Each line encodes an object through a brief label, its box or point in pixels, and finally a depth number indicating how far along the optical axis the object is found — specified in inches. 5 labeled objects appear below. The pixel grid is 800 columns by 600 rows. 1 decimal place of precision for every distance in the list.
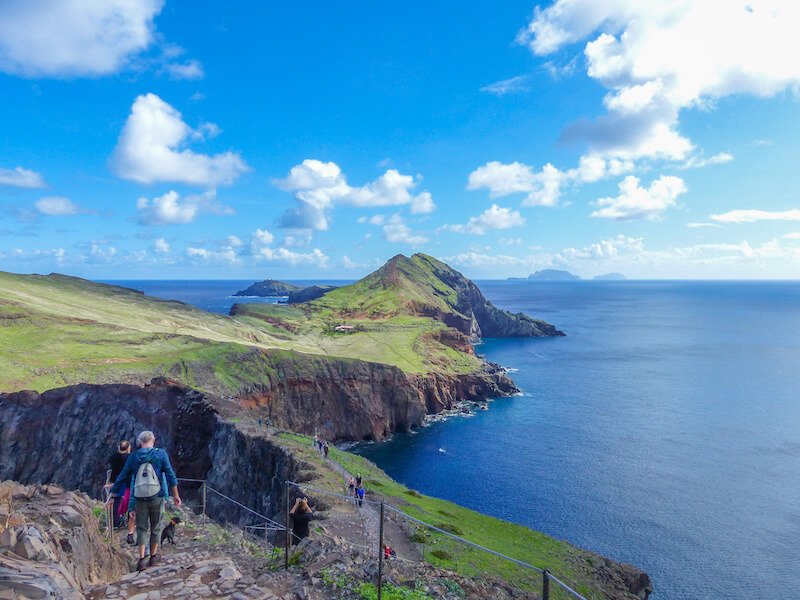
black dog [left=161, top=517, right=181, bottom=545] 621.6
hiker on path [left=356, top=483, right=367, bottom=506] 1241.4
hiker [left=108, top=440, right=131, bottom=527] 581.9
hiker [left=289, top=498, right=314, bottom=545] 851.4
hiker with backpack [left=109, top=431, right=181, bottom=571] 473.7
